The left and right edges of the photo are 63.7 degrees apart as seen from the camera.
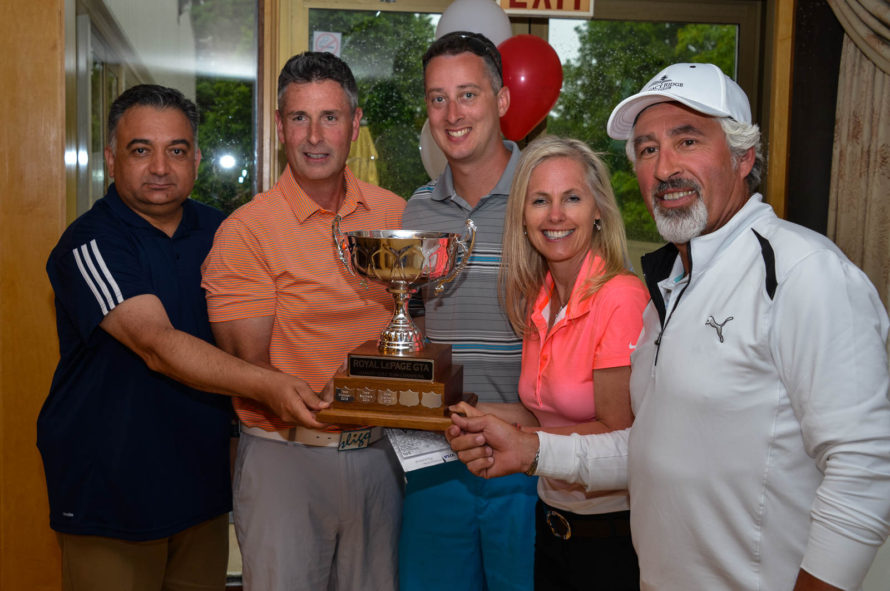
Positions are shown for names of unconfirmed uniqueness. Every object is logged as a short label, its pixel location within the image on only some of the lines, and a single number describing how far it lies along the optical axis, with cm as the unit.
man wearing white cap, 110
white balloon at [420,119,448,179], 295
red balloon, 281
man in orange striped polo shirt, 195
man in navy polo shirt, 196
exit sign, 340
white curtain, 324
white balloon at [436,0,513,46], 285
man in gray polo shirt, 184
